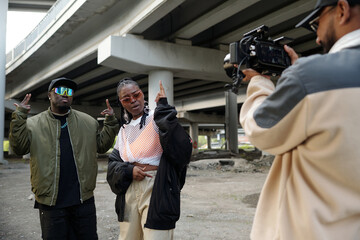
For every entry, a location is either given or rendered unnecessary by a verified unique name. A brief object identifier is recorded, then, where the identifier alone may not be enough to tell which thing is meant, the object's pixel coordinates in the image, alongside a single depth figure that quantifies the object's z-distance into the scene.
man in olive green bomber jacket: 2.99
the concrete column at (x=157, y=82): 11.73
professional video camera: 1.67
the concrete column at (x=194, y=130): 40.04
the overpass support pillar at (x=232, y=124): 13.15
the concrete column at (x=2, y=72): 19.07
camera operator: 1.24
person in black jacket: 2.54
